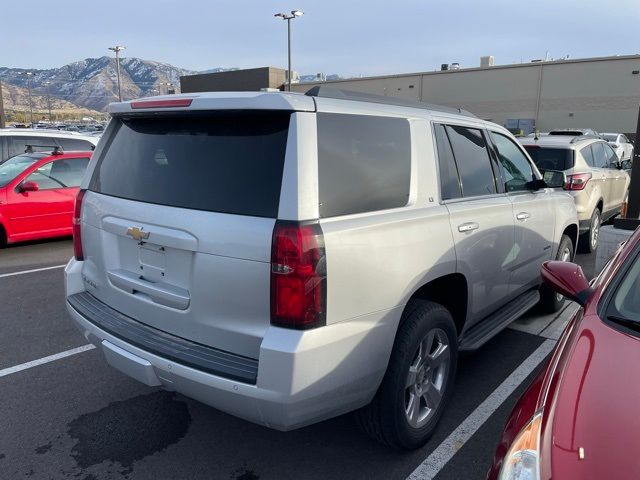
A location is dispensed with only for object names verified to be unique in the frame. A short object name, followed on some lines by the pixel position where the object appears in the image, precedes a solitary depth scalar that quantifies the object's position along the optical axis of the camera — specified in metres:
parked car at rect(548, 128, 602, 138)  13.32
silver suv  2.25
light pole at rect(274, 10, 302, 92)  32.38
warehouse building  32.88
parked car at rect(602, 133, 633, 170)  17.27
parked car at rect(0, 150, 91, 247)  7.66
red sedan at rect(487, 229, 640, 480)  1.52
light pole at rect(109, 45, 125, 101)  40.84
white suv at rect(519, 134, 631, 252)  7.25
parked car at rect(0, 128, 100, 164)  9.27
